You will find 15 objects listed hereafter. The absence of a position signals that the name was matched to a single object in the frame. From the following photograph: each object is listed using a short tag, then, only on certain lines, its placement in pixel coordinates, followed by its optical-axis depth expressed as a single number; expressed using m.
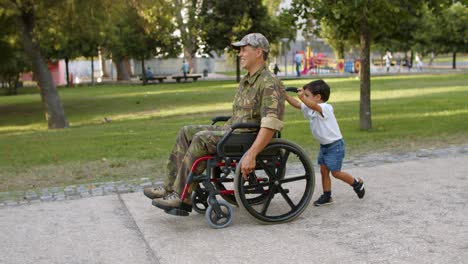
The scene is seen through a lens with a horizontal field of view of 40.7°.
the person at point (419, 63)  48.50
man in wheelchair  4.97
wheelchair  4.99
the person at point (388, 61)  47.97
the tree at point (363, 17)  10.64
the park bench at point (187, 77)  45.18
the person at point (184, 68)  50.65
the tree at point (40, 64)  18.42
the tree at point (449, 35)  47.03
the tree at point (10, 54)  20.90
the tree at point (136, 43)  42.59
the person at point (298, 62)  45.89
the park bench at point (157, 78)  44.87
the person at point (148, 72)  51.42
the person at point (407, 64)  51.29
